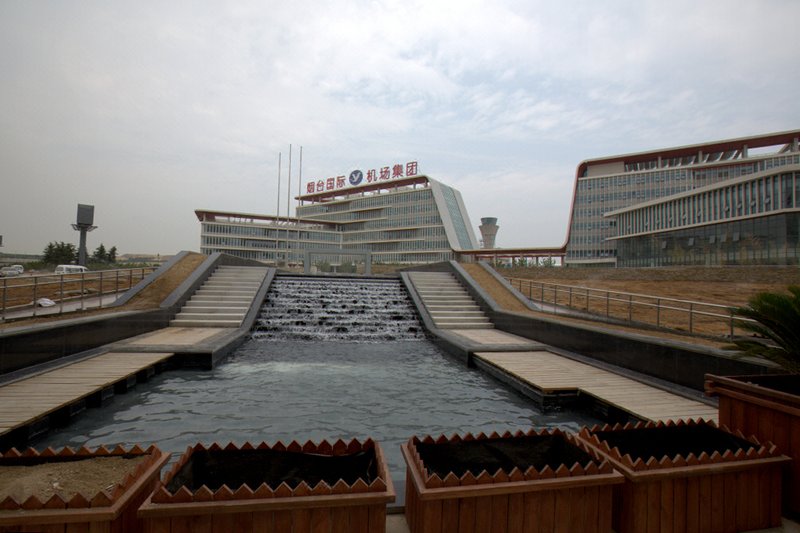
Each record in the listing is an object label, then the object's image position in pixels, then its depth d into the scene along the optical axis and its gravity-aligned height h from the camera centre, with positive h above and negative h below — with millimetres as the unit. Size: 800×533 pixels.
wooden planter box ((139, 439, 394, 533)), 2510 -1403
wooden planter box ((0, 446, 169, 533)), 2400 -1382
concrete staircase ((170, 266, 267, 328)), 15750 -1027
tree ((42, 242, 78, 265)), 81812 +3670
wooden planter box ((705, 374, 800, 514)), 3526 -1134
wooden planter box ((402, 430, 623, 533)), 2826 -1490
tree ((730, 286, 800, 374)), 4199 -391
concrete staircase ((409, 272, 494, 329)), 17156 -985
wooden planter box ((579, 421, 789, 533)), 3094 -1555
